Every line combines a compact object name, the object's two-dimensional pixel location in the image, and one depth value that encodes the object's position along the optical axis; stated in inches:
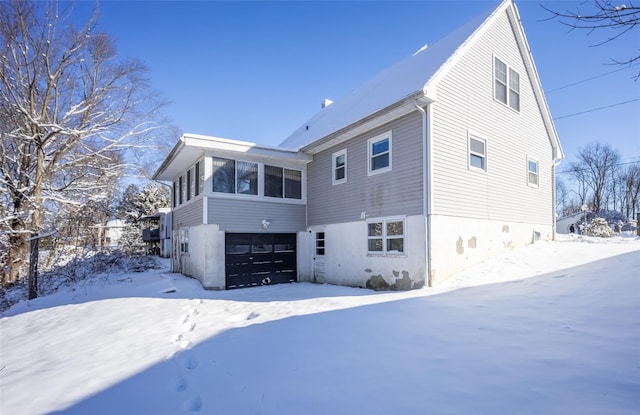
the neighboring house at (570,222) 1197.7
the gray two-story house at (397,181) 357.1
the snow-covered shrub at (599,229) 691.9
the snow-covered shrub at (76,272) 511.7
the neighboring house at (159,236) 891.4
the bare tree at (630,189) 1518.2
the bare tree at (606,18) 133.5
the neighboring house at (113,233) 1680.6
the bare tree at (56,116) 493.0
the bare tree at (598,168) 1566.2
